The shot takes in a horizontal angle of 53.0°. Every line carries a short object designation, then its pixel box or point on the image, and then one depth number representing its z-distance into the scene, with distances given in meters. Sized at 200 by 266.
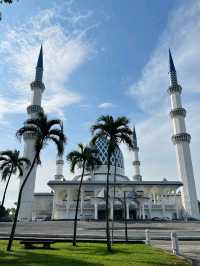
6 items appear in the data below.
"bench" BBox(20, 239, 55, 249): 11.45
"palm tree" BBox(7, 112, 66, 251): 13.80
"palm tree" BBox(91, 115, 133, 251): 13.71
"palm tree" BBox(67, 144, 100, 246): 17.12
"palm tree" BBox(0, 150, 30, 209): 22.40
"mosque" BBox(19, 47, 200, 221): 51.95
